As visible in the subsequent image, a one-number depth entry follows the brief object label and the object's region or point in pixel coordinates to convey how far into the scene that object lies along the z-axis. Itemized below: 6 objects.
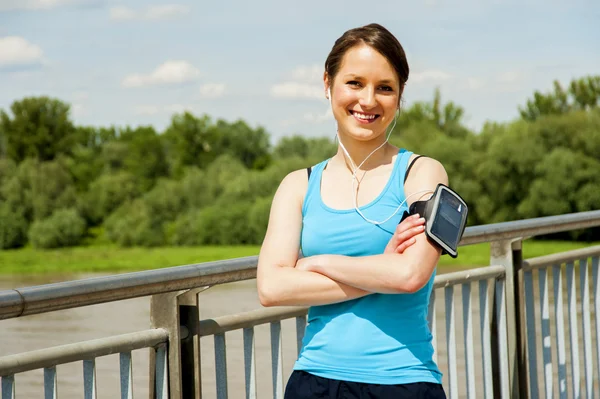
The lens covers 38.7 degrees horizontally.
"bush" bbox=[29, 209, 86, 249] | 53.38
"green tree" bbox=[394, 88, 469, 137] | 57.22
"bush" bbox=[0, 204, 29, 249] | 53.92
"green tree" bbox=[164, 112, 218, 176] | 56.34
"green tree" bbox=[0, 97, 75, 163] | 55.69
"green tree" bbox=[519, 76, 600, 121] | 54.19
